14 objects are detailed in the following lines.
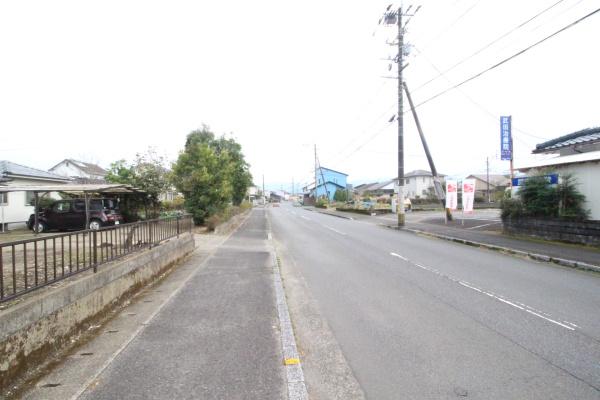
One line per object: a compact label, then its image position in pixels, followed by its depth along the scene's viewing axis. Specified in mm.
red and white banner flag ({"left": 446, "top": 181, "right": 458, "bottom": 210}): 22703
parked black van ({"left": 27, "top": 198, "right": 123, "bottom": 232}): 16953
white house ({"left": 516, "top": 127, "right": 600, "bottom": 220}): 13125
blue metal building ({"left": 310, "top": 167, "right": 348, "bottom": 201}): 97125
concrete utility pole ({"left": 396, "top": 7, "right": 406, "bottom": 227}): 23109
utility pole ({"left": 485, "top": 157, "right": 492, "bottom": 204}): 69231
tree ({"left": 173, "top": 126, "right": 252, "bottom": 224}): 19469
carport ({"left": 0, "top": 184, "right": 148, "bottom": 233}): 14305
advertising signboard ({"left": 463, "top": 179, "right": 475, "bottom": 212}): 21656
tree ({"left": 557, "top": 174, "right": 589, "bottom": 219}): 13495
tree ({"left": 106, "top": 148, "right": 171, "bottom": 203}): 22812
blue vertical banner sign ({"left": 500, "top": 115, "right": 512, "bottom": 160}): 20344
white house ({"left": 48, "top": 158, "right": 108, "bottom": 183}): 49781
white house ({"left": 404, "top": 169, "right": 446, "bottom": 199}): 74688
